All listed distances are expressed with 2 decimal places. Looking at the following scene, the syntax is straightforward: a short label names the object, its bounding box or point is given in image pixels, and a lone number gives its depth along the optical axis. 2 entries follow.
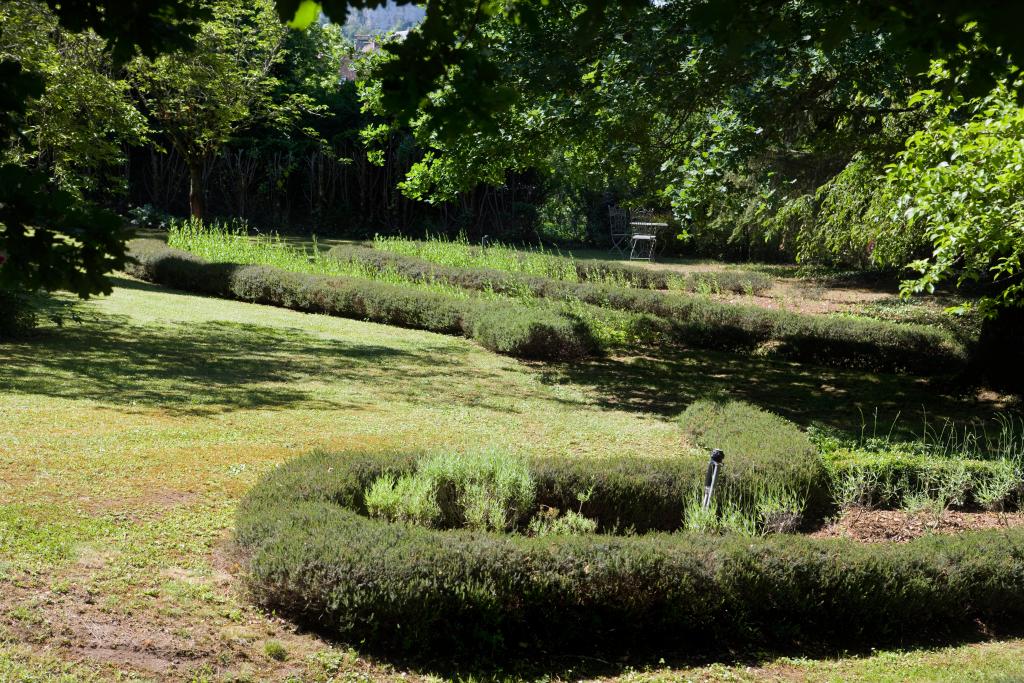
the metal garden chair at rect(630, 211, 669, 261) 23.25
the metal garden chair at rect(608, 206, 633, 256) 27.59
